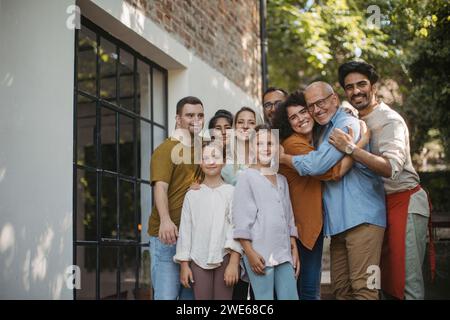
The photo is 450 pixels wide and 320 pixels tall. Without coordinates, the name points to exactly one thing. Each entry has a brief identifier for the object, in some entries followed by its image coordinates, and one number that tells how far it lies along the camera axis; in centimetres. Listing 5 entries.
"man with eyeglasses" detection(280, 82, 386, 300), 318
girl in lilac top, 313
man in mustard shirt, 337
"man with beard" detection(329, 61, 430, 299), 327
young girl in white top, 321
